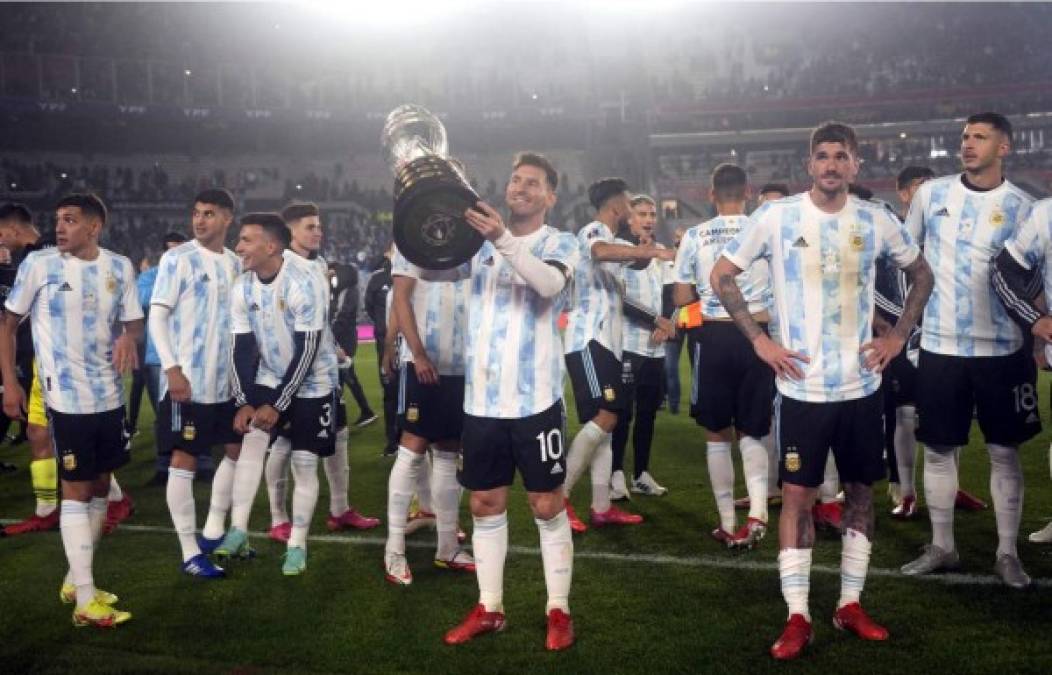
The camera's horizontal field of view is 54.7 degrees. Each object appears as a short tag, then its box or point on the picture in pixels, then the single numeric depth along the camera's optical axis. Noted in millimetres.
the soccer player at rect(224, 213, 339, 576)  5660
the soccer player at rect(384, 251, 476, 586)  5551
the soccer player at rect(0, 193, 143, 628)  5027
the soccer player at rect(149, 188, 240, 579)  5684
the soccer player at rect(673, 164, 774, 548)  5965
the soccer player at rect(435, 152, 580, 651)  4363
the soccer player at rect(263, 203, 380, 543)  6543
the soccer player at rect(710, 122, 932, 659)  4254
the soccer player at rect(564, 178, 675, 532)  6027
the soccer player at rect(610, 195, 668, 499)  7250
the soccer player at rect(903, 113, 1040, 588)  4992
